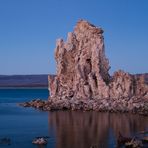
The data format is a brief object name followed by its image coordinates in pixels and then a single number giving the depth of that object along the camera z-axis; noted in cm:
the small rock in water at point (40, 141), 4307
